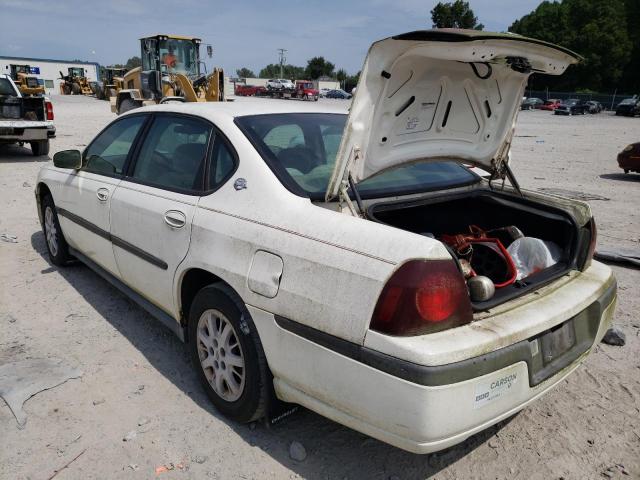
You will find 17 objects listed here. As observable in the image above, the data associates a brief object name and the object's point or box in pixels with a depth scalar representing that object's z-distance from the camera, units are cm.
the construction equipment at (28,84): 2457
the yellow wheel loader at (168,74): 1664
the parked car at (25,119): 1079
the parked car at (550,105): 5006
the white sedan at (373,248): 186
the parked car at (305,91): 5319
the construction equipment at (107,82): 3744
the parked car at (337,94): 6306
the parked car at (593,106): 4494
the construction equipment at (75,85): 4494
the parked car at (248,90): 5684
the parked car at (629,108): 3966
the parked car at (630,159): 1040
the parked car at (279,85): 5577
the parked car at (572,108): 4252
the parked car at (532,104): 5119
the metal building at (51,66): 5953
